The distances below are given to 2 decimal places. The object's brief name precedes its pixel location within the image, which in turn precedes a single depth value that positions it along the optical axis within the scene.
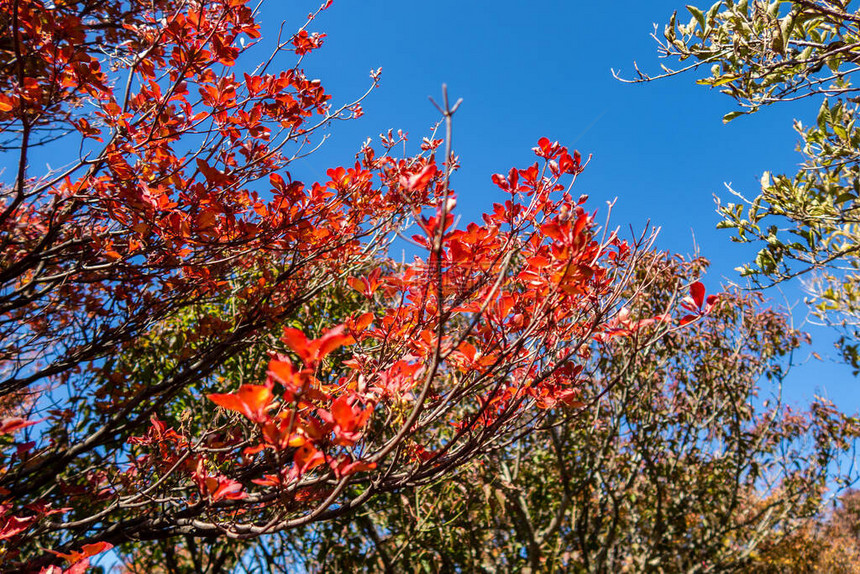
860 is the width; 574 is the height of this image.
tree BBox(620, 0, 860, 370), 2.29
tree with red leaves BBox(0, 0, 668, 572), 1.43
